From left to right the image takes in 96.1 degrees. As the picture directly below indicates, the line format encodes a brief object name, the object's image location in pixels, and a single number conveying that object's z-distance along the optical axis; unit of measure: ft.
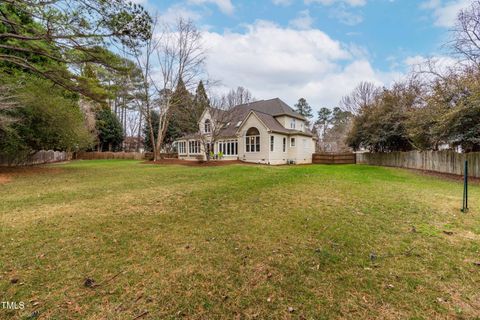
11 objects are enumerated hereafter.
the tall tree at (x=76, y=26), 21.58
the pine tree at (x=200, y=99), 74.00
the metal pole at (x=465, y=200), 17.39
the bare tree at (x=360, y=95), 99.81
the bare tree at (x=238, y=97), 72.28
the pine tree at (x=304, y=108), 152.35
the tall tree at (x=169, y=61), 74.64
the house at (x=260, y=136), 68.03
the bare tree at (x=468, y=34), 33.71
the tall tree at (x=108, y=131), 107.94
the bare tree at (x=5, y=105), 30.58
